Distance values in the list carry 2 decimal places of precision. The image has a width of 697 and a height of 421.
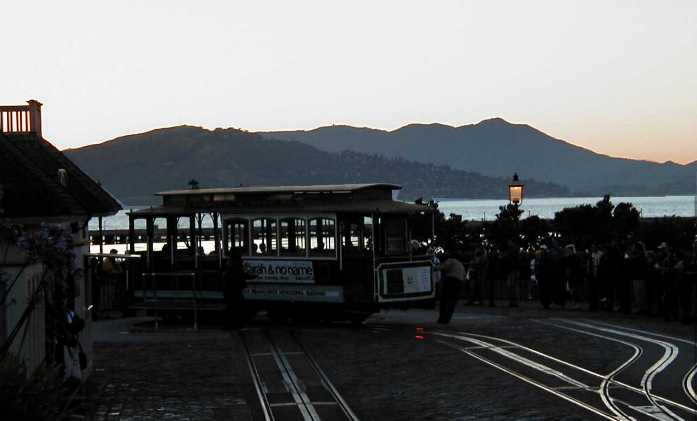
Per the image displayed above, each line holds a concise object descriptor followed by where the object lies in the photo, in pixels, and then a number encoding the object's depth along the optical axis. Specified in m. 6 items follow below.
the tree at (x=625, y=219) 57.92
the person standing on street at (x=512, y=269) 31.39
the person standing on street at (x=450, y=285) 25.41
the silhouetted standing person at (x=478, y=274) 31.55
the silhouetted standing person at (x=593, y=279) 28.70
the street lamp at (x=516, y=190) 34.72
